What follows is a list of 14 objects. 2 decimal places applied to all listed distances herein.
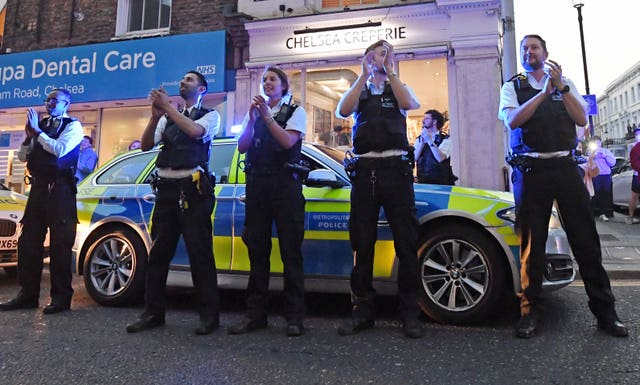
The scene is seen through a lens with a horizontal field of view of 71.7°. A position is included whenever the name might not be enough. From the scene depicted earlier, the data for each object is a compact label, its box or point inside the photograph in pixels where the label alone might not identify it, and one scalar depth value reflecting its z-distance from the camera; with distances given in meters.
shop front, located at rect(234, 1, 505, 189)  8.21
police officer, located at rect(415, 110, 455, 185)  4.86
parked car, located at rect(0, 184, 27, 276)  5.00
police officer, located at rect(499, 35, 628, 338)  3.04
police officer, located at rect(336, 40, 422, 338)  3.15
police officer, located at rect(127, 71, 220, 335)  3.28
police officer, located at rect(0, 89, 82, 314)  3.88
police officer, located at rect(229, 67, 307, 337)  3.21
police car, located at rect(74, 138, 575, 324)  3.31
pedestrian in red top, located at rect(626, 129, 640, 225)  8.38
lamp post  15.48
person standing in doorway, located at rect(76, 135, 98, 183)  6.68
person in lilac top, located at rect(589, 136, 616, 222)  9.27
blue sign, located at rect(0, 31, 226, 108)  9.64
